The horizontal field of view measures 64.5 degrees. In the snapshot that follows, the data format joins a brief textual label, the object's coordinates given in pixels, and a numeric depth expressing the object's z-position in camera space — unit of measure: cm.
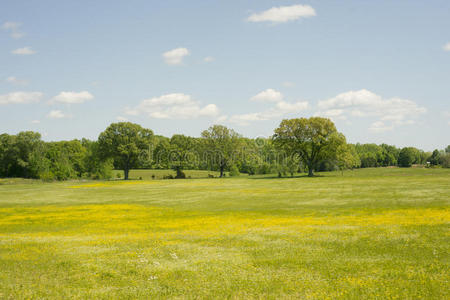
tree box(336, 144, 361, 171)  9506
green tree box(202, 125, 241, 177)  11481
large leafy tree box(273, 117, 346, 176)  9625
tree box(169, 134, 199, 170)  11762
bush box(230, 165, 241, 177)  12556
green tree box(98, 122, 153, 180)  10588
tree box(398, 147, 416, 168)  17400
